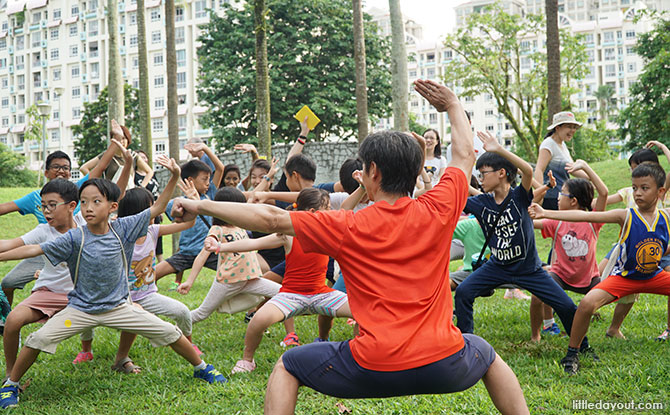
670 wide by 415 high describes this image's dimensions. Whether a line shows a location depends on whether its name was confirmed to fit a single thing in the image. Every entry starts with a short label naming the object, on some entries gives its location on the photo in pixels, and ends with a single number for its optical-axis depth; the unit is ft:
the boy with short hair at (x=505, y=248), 18.63
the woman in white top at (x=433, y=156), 29.71
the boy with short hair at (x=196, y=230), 25.40
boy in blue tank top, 17.60
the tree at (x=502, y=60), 116.98
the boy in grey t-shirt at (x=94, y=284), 16.40
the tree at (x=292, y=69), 101.55
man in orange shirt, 9.68
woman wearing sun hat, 26.78
